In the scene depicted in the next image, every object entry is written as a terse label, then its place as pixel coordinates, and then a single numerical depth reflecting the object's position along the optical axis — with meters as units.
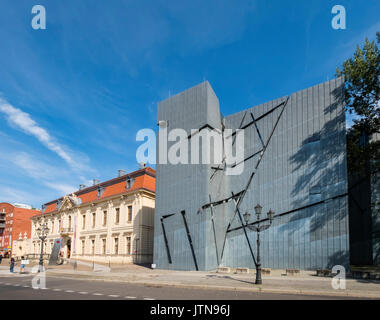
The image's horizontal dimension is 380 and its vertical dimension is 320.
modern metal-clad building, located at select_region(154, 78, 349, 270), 24.16
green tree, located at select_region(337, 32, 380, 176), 25.92
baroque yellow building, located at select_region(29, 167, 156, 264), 39.41
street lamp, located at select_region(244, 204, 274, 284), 16.48
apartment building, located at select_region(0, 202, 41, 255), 82.00
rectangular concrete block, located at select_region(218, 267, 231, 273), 24.97
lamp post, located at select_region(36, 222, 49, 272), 28.32
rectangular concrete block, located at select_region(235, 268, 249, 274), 24.16
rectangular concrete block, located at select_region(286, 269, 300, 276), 22.82
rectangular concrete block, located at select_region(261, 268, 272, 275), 23.33
